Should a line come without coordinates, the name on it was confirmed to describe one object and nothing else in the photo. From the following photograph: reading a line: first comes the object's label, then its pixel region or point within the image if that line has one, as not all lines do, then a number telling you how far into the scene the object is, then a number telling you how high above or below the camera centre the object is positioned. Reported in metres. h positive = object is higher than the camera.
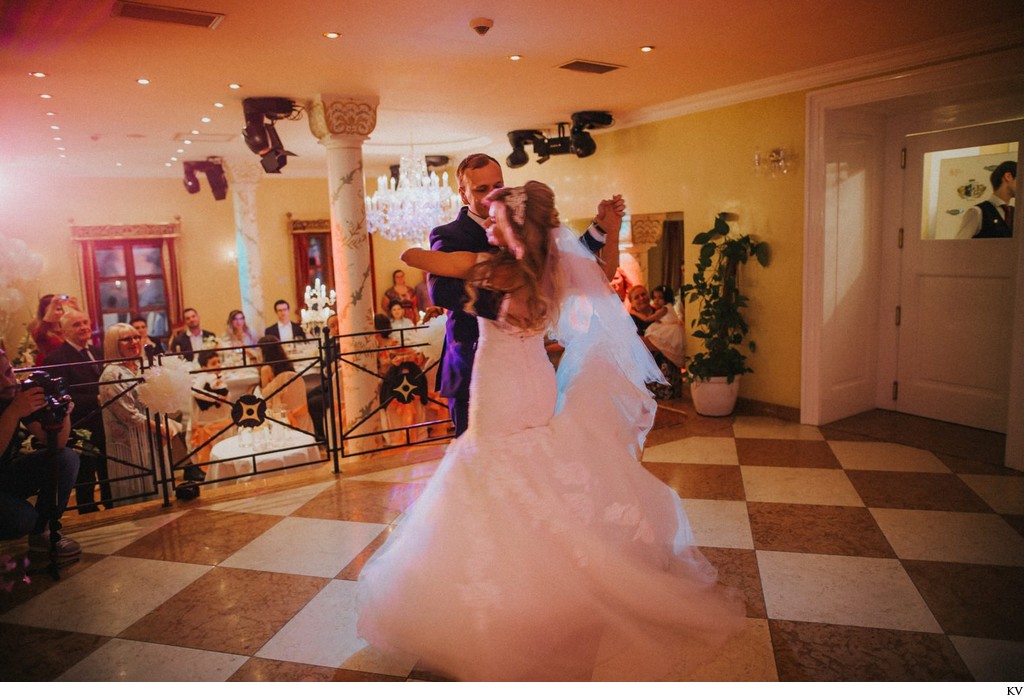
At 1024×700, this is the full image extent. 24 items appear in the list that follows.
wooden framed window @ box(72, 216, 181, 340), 11.06 +0.08
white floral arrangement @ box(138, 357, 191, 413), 4.14 -0.67
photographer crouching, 3.17 -0.92
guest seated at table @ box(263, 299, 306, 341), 9.42 -0.74
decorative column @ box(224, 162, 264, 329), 10.42 +0.52
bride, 2.32 -0.95
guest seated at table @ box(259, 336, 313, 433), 5.93 -1.10
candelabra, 8.27 -0.49
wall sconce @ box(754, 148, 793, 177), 5.78 +0.80
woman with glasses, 4.34 -0.92
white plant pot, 6.17 -1.23
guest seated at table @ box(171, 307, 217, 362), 9.08 -0.80
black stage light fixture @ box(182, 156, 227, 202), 9.99 +1.52
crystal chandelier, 8.51 +0.84
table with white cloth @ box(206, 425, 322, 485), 5.14 -1.36
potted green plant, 6.12 -0.56
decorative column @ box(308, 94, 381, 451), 6.29 +0.40
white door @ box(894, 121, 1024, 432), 5.17 -0.31
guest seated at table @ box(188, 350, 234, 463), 6.11 -1.30
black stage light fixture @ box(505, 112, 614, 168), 7.18 +1.41
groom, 2.45 +0.08
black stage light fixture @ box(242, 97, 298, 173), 6.18 +1.40
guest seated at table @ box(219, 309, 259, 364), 9.20 -0.74
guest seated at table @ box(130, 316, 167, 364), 4.20 -0.50
